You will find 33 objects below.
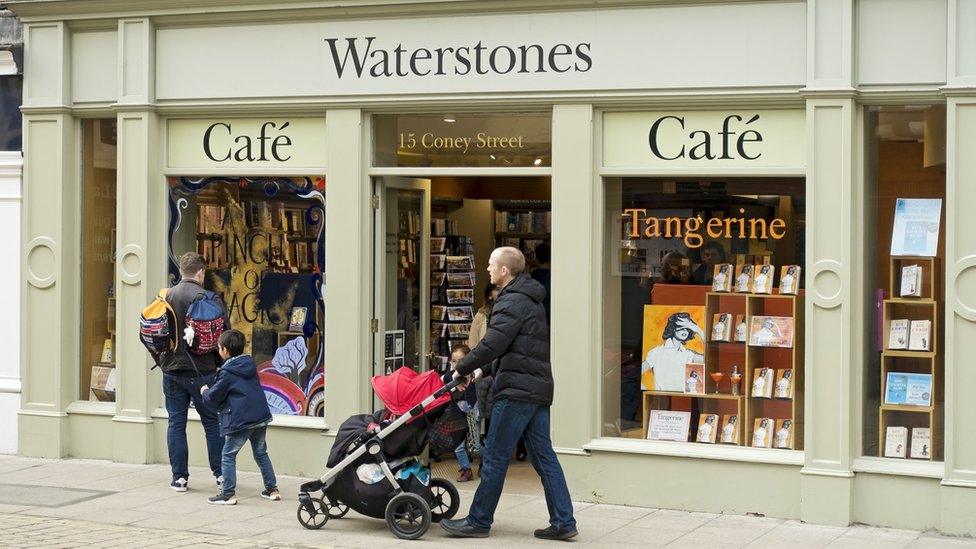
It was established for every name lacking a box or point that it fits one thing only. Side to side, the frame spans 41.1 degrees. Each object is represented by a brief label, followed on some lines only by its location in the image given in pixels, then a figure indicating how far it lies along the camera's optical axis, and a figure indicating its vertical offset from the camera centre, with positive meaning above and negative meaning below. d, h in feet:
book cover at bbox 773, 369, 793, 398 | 32.58 -2.97
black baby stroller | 29.19 -4.34
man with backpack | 34.01 -2.50
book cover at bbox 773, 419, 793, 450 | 32.37 -4.20
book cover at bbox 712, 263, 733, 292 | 33.40 -0.29
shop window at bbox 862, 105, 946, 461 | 30.91 -0.36
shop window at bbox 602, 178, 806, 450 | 32.60 -1.16
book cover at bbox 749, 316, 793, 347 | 32.71 -1.65
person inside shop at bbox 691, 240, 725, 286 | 33.35 +0.15
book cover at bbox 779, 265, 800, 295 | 32.40 -0.32
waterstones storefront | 30.89 +1.25
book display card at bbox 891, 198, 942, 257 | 30.96 +0.96
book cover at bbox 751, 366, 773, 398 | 32.99 -2.96
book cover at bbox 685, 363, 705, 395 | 33.78 -2.95
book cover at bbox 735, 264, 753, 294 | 33.22 -0.29
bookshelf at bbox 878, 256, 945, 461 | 30.86 -2.16
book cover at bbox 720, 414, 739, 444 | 33.19 -4.17
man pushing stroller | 28.68 -3.05
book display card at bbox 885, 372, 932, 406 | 31.07 -2.94
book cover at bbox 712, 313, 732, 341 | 33.58 -1.58
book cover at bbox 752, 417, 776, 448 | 32.71 -4.19
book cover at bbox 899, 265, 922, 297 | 31.24 -0.34
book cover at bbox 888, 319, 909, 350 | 31.42 -1.62
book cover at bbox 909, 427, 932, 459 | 30.81 -4.18
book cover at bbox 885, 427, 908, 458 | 31.12 -4.19
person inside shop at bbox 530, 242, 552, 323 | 42.39 -0.08
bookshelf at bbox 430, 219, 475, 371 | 42.16 -1.00
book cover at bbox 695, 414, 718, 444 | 33.42 -4.18
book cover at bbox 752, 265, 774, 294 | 32.94 -0.38
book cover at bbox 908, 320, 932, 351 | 31.12 -1.64
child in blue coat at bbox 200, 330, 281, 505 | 32.22 -3.50
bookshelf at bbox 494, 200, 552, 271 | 46.09 +1.48
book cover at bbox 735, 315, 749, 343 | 33.35 -1.64
